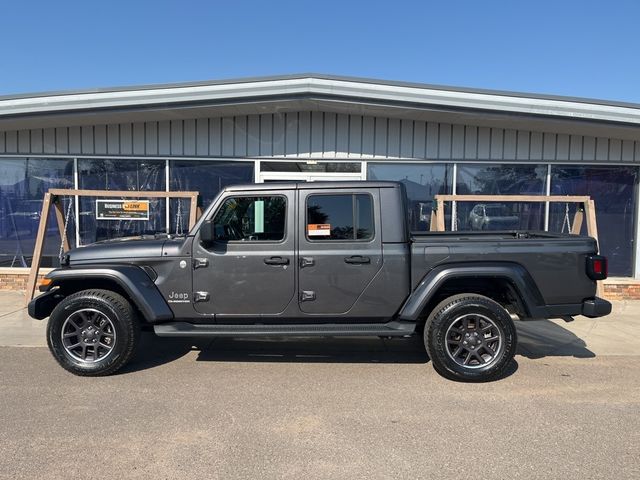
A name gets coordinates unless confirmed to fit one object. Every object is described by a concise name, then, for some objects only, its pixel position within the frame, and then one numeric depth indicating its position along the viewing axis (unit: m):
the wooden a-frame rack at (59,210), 7.19
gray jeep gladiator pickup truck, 4.37
